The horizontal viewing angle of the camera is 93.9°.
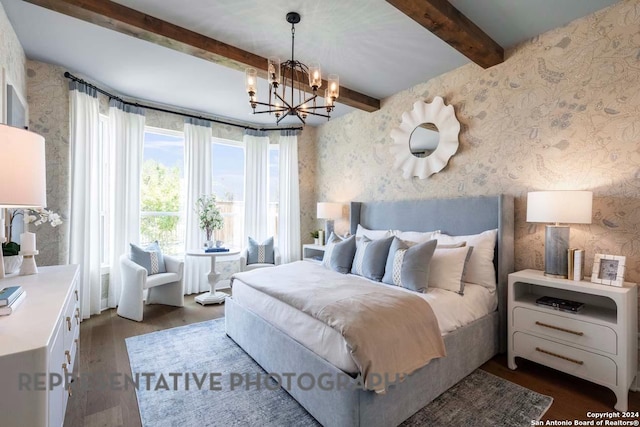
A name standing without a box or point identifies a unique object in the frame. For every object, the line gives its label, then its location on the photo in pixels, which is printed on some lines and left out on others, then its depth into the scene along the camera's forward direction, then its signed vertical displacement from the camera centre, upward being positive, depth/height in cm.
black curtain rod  329 +136
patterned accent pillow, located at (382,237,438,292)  239 -47
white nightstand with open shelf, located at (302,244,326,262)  454 -70
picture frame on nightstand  206 -41
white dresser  94 -52
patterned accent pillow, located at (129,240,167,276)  372 -66
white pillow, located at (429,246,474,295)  243 -49
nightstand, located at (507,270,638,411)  191 -85
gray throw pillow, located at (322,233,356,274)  306 -49
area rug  181 -129
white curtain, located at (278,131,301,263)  511 +13
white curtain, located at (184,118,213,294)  446 +32
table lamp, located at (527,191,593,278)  213 -3
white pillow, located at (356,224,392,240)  353 -30
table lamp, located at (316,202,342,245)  444 -4
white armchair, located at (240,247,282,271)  428 -79
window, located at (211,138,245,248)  486 +35
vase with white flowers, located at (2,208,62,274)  187 -33
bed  163 -100
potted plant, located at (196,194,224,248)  421 -18
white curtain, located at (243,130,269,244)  499 +39
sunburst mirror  321 +82
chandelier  215 +94
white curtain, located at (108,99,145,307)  382 +31
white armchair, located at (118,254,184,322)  341 -99
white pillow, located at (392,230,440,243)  308 -28
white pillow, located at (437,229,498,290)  258 -45
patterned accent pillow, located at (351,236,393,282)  274 -47
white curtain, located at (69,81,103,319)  334 +14
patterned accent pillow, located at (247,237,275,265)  443 -68
